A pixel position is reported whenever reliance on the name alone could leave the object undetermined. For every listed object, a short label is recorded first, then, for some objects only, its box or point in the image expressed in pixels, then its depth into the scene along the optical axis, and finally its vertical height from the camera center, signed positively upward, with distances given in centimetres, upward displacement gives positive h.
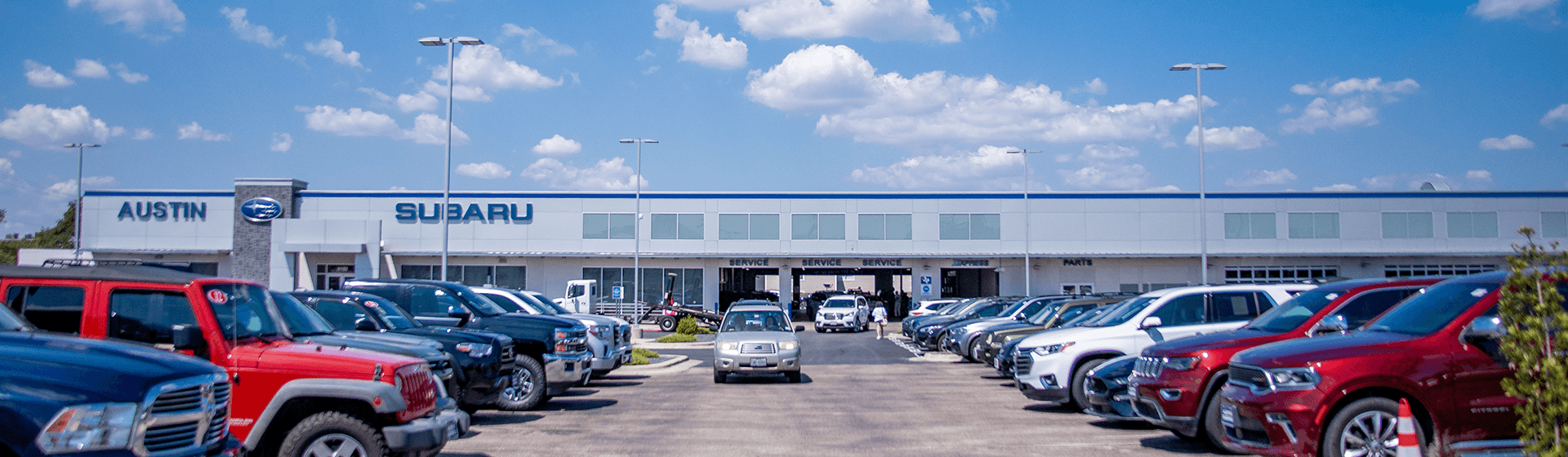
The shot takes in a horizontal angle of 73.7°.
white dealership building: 4956 +263
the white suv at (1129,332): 1269 -55
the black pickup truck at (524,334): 1364 -62
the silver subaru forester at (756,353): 1775 -111
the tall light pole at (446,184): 2417 +260
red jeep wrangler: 721 -54
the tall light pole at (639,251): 4312 +160
